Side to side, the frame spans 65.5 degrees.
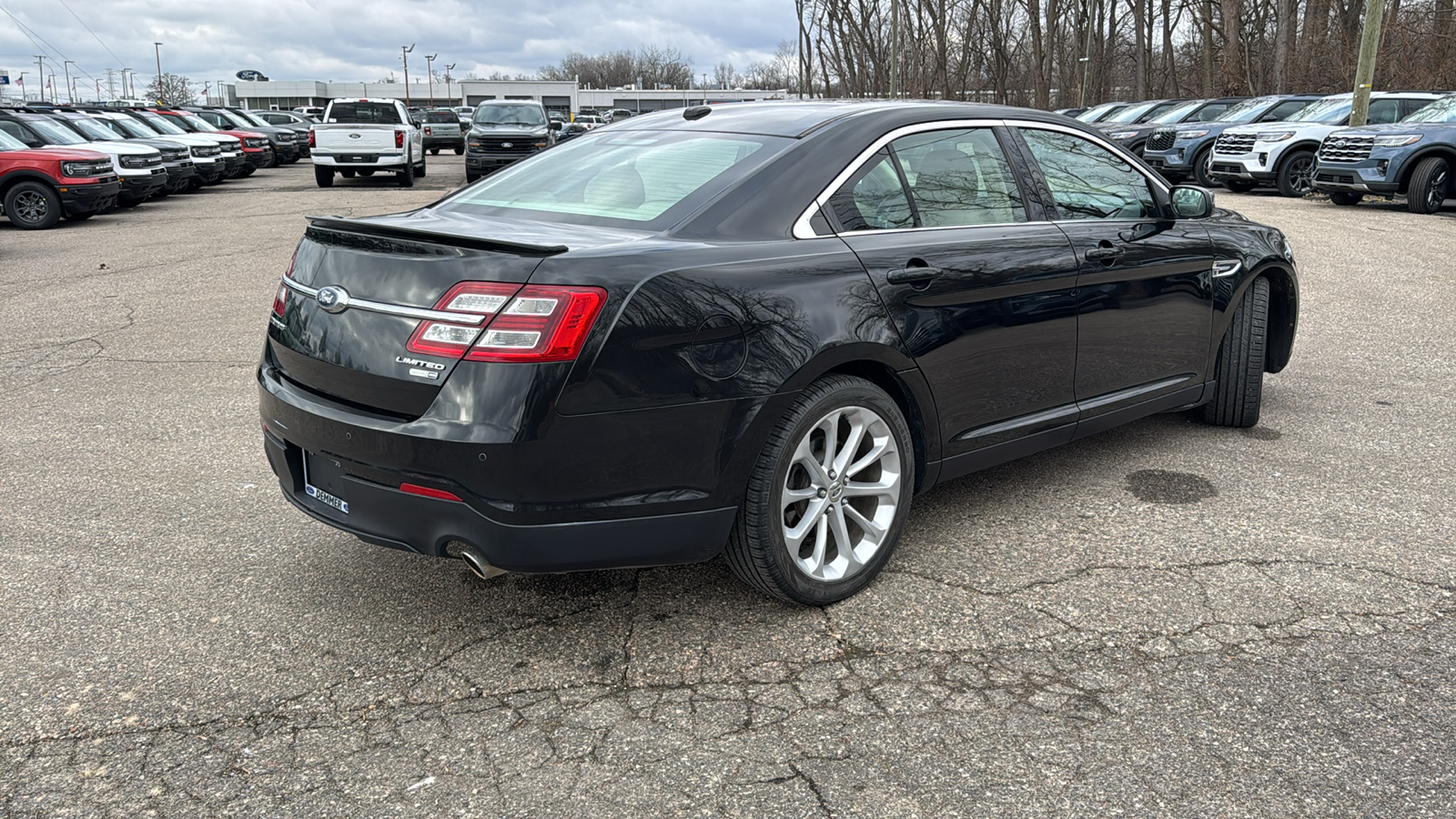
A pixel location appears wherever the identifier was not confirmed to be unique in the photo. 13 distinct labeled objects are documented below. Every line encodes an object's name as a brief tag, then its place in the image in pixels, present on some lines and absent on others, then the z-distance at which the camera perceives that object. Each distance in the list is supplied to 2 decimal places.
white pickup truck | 23.77
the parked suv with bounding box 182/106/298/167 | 31.83
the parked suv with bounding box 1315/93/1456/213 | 16.09
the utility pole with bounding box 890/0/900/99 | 40.47
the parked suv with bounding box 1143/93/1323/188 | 22.20
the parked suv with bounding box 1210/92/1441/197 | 19.55
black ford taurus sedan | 2.95
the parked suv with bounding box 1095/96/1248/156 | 24.20
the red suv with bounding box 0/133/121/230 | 16.48
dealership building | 105.81
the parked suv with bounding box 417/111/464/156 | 42.62
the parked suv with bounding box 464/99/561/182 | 24.83
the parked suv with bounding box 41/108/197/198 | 19.89
